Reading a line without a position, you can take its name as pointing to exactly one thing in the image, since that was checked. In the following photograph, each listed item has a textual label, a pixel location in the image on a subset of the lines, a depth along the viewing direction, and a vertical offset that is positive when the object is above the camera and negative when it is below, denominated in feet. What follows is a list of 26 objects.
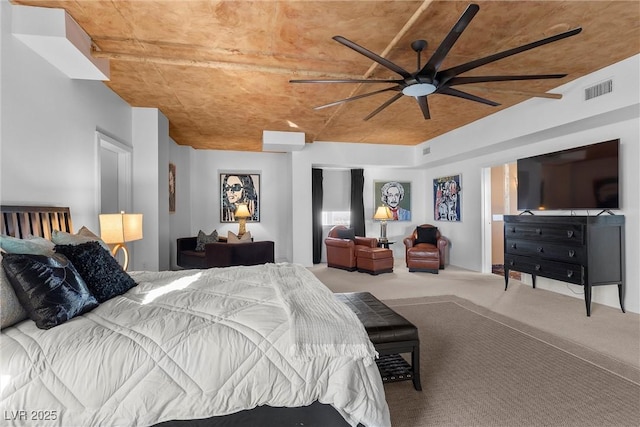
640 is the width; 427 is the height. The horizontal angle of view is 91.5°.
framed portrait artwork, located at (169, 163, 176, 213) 18.60 +1.56
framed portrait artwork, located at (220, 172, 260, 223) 23.40 +1.50
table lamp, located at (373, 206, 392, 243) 21.71 -0.24
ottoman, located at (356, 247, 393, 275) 18.21 -2.88
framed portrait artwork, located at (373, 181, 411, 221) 24.45 +1.14
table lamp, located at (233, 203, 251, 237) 22.12 -0.15
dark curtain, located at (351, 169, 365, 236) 23.94 +0.83
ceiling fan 6.06 +3.31
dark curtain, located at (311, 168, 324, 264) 23.56 +0.62
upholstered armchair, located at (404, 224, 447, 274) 18.61 -2.34
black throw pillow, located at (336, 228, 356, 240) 20.92 -1.42
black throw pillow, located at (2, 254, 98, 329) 4.51 -1.13
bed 3.87 -2.05
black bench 6.02 -2.49
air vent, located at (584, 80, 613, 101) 10.44 +4.13
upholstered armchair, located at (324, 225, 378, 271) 19.35 -2.11
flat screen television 11.56 +1.29
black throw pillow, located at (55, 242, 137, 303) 5.83 -1.09
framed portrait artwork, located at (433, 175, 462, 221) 20.98 +0.90
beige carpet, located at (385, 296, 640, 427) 5.60 -3.68
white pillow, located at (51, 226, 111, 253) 6.83 -0.54
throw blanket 4.41 -1.75
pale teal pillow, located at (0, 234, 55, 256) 5.31 -0.56
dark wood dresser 11.09 -1.50
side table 20.53 -2.15
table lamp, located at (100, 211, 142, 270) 9.65 -0.46
